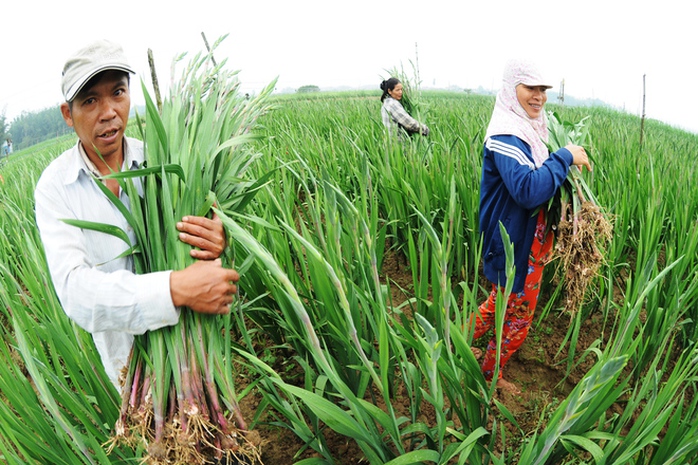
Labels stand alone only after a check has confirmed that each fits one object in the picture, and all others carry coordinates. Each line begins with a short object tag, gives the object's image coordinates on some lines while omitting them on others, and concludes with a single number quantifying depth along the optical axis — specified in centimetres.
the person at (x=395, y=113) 370
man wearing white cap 88
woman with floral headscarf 150
